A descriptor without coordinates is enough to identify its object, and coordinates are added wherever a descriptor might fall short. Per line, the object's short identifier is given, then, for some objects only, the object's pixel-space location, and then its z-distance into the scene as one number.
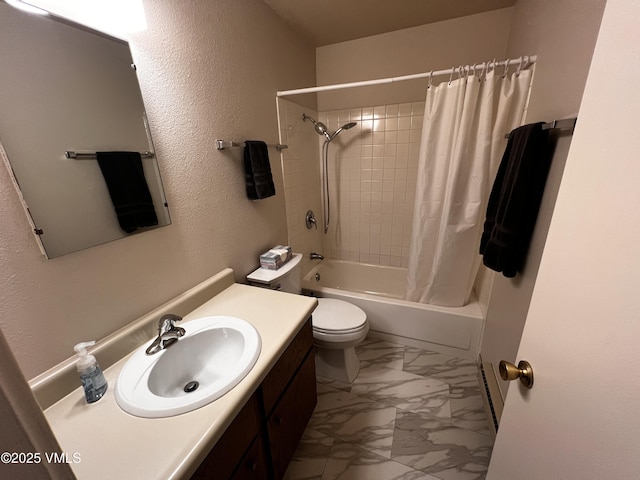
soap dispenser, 0.73
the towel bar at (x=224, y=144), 1.29
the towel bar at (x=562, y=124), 0.86
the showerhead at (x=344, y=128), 2.22
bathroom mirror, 0.67
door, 0.35
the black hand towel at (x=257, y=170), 1.43
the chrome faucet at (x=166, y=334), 0.91
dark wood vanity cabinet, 0.74
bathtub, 1.80
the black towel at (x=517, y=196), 1.08
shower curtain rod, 1.30
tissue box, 1.59
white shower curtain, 1.48
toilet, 1.57
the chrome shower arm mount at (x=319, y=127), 2.20
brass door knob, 0.57
